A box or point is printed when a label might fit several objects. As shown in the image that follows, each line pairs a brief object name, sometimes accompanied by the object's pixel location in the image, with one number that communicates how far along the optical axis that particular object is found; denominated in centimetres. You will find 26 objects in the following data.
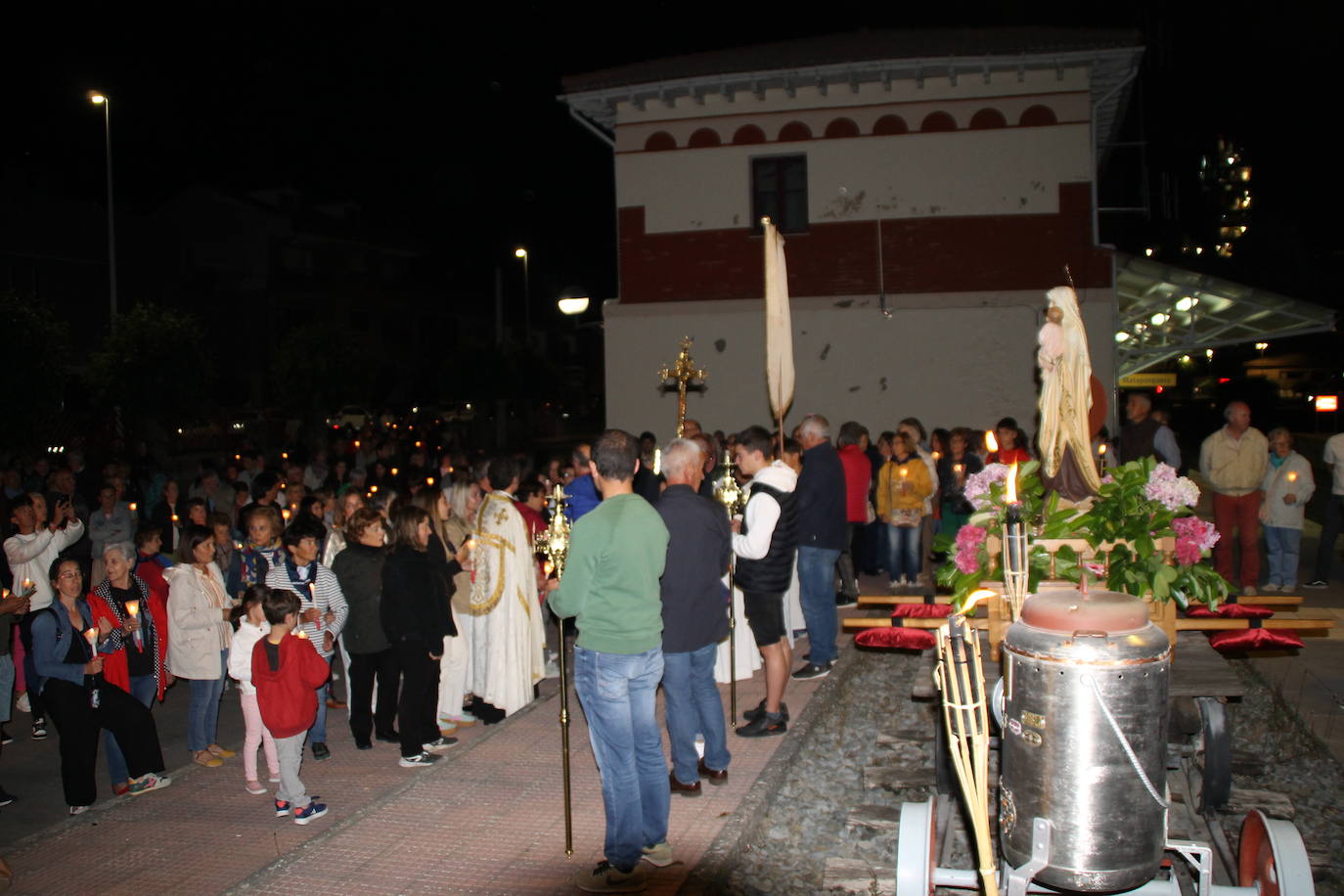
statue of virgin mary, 665
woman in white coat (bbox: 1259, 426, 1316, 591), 1173
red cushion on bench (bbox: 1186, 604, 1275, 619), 669
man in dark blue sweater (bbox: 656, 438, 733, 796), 617
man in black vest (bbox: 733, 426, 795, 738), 733
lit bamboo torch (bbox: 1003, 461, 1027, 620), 496
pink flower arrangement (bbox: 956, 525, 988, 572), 641
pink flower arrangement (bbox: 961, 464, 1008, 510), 670
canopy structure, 1850
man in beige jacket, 1167
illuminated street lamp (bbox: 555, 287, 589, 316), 1605
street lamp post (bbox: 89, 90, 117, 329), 2747
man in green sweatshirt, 520
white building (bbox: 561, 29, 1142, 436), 1814
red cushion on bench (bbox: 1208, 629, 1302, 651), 636
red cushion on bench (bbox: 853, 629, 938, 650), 633
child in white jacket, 689
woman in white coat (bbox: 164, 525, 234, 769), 751
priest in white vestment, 812
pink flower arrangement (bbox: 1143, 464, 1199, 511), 621
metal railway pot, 391
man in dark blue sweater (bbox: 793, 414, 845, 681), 918
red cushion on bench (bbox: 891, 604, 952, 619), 667
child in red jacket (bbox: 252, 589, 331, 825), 636
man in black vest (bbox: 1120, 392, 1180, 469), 1170
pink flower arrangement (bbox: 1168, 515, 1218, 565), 619
